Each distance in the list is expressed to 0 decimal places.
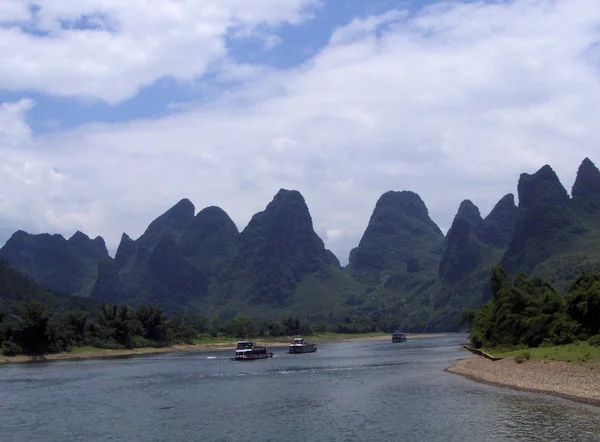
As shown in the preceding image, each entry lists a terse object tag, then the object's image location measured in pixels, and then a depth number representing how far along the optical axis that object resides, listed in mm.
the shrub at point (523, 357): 61669
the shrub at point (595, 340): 55022
